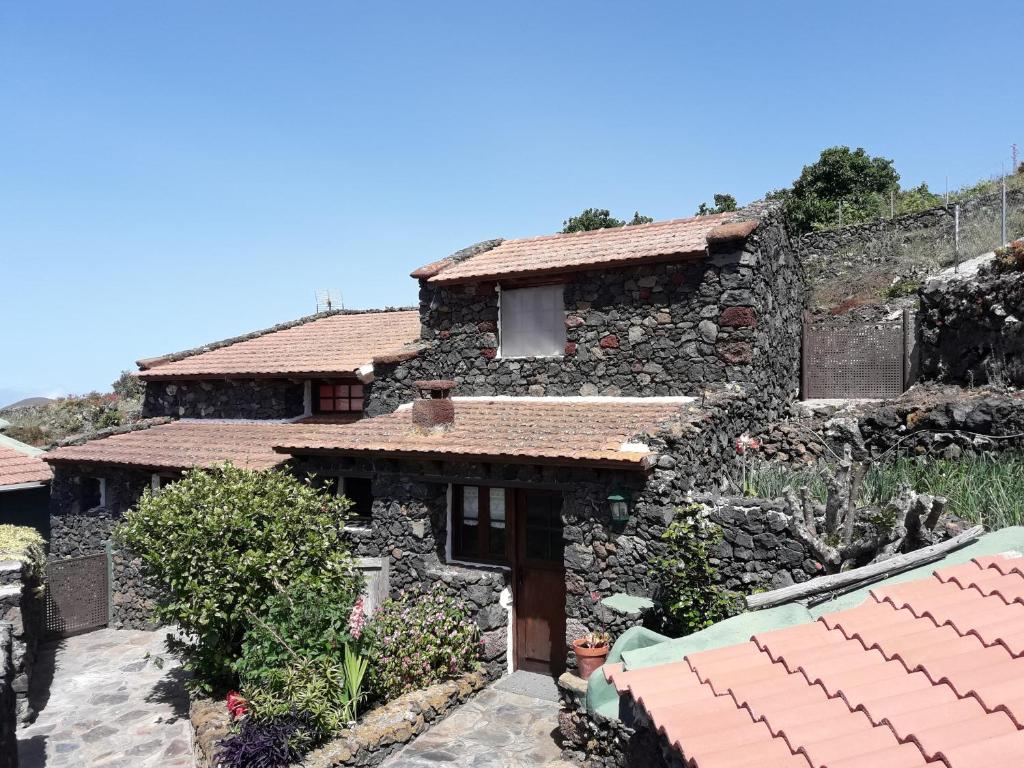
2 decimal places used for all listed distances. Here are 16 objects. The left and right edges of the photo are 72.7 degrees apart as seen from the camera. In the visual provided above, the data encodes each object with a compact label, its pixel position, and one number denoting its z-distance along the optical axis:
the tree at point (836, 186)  28.78
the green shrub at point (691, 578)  7.75
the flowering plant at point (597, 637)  8.20
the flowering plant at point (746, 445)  10.33
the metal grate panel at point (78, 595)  12.59
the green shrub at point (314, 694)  7.50
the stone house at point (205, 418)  12.77
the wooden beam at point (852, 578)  5.15
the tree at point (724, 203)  32.16
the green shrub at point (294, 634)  8.06
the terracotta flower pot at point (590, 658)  8.02
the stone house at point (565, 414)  8.51
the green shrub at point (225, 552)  8.73
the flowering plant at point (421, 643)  8.58
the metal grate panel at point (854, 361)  12.20
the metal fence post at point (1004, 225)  15.52
